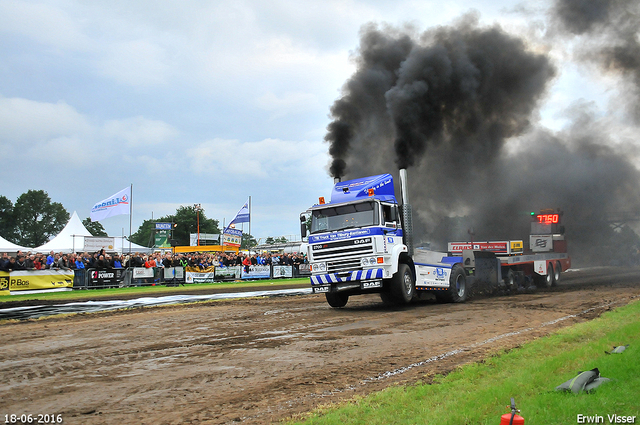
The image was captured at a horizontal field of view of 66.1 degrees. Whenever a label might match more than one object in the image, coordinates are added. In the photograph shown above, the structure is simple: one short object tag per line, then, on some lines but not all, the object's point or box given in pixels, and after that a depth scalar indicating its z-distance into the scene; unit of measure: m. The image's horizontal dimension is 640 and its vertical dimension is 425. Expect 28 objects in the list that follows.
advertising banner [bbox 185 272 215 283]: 28.92
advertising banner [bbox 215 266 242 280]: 30.67
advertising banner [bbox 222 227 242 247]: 46.75
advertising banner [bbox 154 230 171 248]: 77.84
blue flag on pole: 47.78
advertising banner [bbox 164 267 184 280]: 27.78
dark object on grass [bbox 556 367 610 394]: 4.55
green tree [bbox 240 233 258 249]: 120.19
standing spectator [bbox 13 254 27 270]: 21.94
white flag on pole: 37.94
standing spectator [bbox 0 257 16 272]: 21.53
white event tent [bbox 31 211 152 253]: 41.81
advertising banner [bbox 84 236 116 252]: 36.50
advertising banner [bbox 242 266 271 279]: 32.06
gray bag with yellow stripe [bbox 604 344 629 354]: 6.34
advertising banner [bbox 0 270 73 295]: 21.44
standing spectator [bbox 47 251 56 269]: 23.16
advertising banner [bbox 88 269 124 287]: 24.48
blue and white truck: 12.98
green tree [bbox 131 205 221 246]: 116.38
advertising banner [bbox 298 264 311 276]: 34.81
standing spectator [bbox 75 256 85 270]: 24.29
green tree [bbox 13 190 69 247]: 110.00
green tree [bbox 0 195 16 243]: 107.62
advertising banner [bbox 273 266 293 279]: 33.53
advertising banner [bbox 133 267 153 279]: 26.63
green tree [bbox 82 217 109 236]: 127.44
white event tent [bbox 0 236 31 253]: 39.20
